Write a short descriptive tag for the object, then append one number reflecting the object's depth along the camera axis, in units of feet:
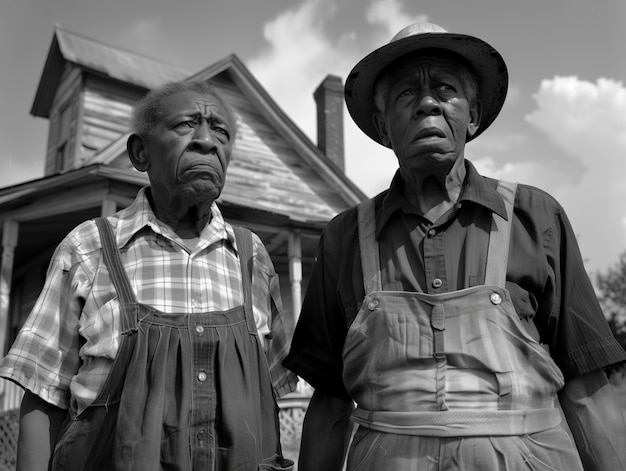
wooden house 37.04
